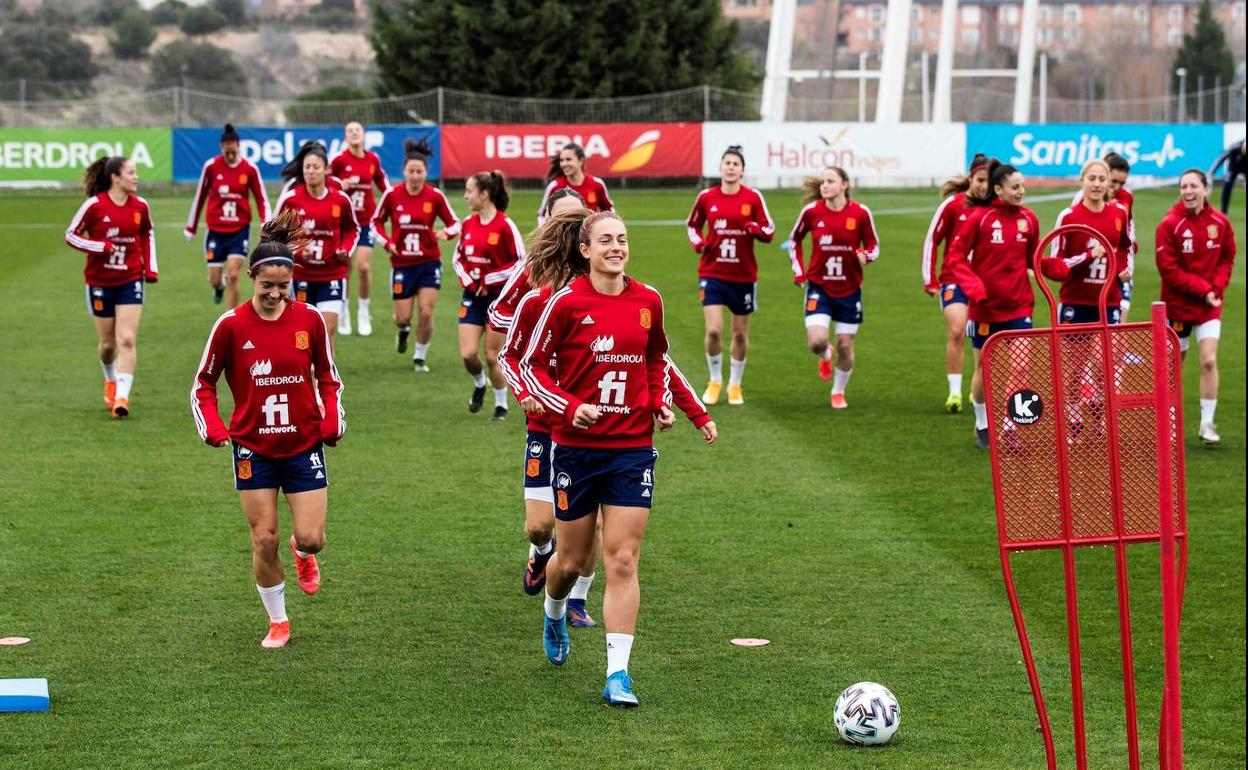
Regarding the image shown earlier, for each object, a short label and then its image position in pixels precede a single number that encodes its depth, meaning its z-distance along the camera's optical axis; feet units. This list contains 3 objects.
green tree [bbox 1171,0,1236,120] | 303.07
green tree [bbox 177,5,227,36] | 375.66
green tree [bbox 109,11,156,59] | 347.97
